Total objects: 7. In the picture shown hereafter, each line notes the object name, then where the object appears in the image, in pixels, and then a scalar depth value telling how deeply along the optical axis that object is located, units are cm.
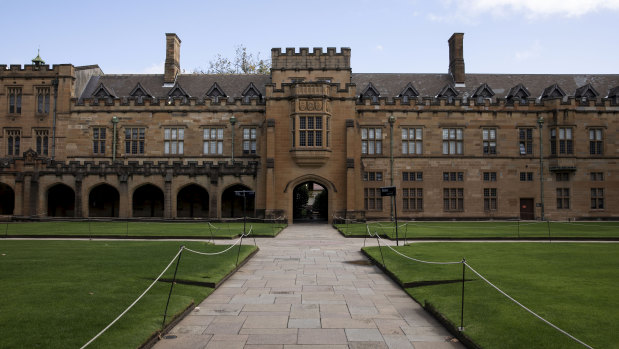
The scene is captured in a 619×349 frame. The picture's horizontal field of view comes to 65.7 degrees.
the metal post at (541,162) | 4119
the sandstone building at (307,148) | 3834
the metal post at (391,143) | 4096
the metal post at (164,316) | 794
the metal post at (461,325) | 773
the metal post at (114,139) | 4241
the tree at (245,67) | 6163
